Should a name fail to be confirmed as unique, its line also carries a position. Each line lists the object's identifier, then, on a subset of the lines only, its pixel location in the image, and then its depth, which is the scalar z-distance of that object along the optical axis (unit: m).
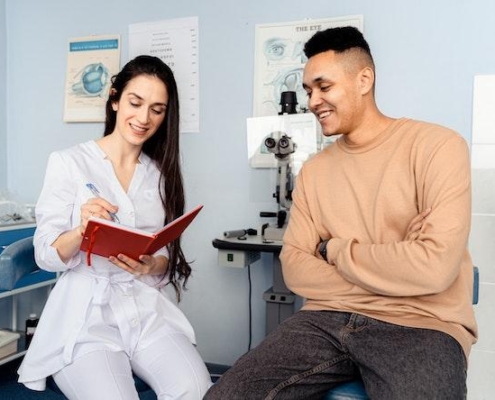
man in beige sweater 1.10
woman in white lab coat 1.19
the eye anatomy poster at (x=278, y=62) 2.24
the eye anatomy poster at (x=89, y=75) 2.61
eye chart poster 2.43
